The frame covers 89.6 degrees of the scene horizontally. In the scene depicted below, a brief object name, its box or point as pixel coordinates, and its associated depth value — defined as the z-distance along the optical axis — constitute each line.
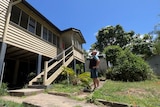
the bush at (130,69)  6.41
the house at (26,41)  3.91
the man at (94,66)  3.65
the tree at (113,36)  17.38
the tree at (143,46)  13.23
